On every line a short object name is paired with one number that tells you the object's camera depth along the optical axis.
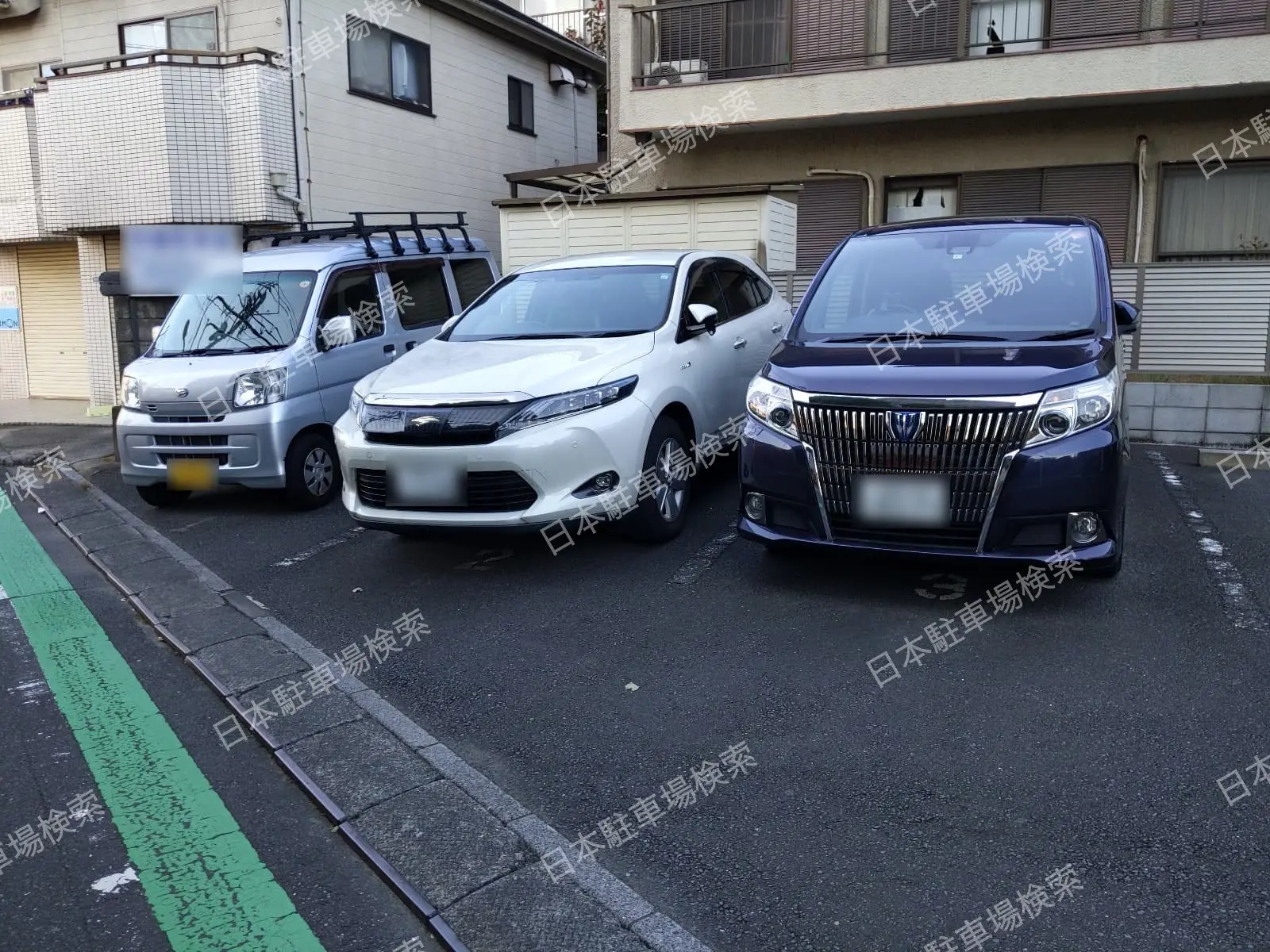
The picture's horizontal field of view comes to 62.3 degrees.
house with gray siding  12.04
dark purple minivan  4.49
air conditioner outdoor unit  12.63
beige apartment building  11.04
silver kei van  7.30
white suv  5.35
